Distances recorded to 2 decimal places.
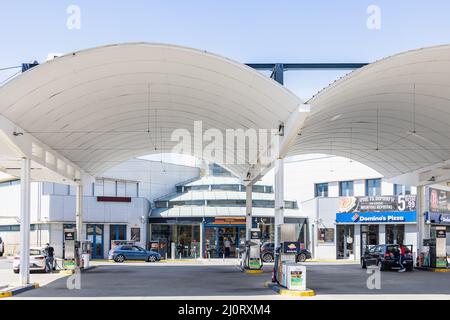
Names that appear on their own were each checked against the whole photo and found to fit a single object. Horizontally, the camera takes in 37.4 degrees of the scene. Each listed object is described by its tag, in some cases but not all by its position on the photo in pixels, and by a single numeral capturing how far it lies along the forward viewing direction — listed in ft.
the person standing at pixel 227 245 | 145.89
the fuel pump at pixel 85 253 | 101.65
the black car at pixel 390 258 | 97.08
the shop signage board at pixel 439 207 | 138.84
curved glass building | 146.20
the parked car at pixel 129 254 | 128.16
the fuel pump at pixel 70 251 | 93.86
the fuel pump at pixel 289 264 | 58.90
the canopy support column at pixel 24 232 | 65.41
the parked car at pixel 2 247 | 143.81
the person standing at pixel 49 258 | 95.61
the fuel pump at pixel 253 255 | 93.81
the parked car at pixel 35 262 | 93.12
